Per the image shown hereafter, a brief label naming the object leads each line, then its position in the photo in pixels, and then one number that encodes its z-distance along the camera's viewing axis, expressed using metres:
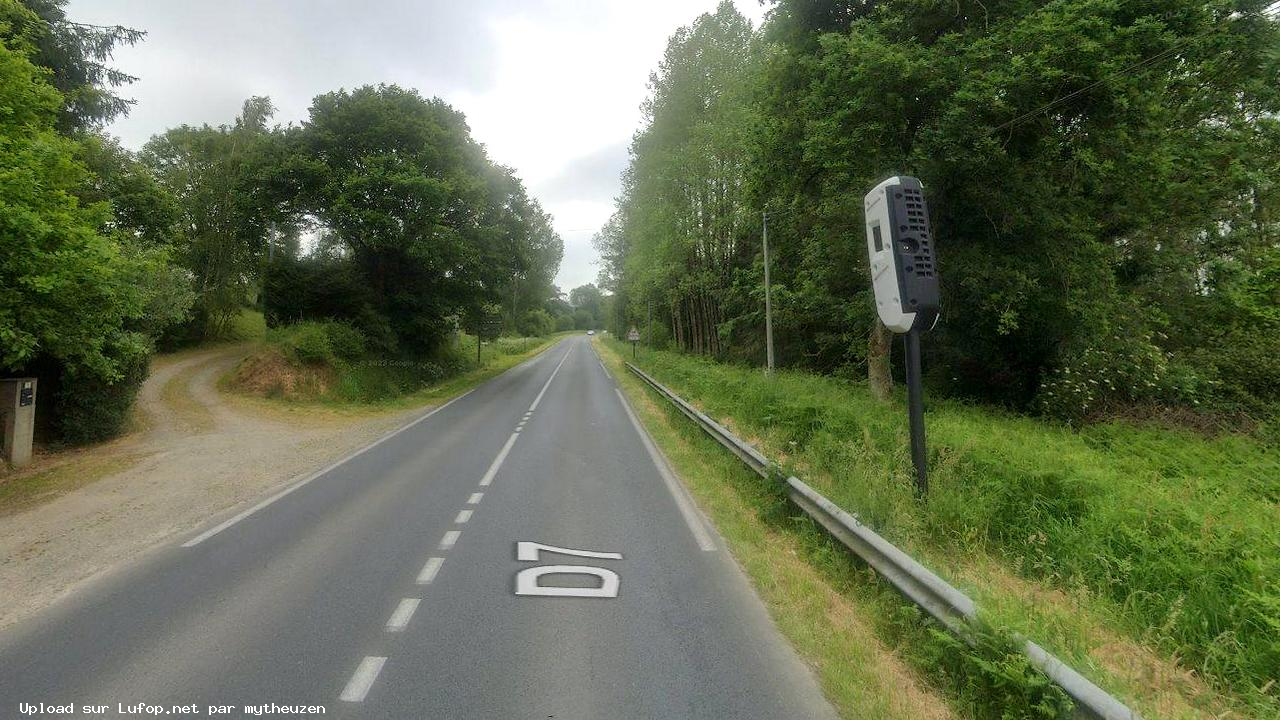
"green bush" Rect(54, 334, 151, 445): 11.15
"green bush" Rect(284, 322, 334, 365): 19.59
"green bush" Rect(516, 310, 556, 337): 76.64
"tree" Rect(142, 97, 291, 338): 28.80
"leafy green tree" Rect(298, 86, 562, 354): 21.73
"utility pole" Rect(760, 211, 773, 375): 17.65
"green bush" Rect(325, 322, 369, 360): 20.91
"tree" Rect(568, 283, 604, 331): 170.62
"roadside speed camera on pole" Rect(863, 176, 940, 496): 5.43
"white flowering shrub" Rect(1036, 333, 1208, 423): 11.21
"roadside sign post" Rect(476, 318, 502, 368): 31.57
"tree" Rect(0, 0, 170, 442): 7.50
